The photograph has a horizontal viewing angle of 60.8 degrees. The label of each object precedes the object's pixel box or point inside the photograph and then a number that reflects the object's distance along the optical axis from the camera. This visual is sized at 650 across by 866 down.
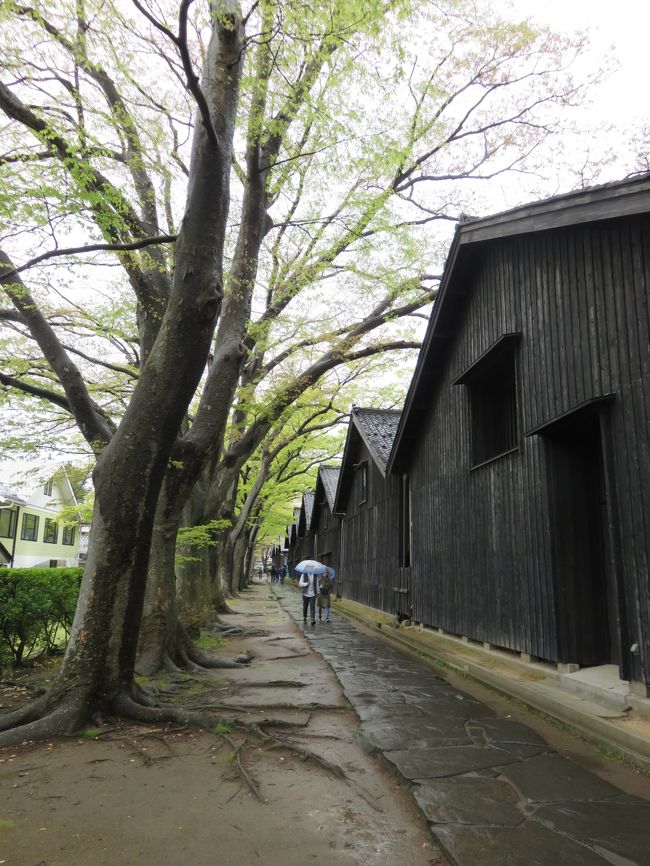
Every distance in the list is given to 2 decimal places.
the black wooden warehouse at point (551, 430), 6.01
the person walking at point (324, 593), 17.66
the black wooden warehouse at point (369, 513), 16.56
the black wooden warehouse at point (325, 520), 28.55
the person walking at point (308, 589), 17.09
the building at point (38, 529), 30.83
